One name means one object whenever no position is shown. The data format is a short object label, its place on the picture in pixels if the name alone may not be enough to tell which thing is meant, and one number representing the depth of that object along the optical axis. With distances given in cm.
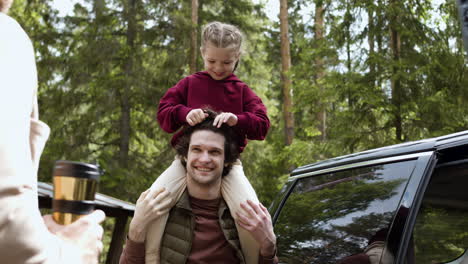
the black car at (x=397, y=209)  248
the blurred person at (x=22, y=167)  111
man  305
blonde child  309
